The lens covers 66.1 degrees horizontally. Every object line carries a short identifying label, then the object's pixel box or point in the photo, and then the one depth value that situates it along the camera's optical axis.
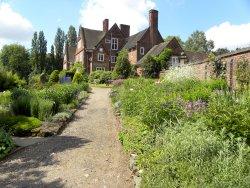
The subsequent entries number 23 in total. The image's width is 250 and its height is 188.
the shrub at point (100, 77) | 22.96
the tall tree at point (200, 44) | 47.79
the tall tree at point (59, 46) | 40.35
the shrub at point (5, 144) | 4.91
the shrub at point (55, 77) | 22.32
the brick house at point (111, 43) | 26.33
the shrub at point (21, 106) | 7.61
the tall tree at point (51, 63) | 39.35
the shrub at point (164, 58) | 21.67
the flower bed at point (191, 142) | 2.78
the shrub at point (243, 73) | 7.20
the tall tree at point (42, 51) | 38.92
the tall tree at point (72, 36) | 50.42
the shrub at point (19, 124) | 6.19
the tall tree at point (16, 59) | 36.60
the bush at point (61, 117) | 7.13
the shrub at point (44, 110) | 7.34
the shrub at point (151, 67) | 21.30
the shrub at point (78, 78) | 19.58
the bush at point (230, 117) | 3.49
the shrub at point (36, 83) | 16.51
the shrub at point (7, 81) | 14.25
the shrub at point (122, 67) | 22.63
